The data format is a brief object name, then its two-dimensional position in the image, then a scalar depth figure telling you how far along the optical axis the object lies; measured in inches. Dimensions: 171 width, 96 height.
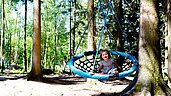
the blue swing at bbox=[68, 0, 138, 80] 249.8
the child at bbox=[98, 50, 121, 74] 303.6
